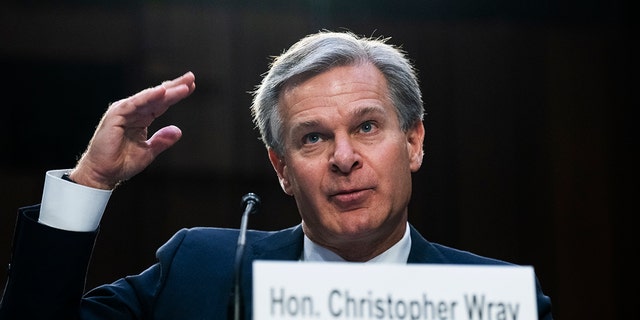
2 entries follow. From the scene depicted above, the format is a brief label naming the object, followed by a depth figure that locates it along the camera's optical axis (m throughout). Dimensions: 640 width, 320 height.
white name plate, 1.44
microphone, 1.55
